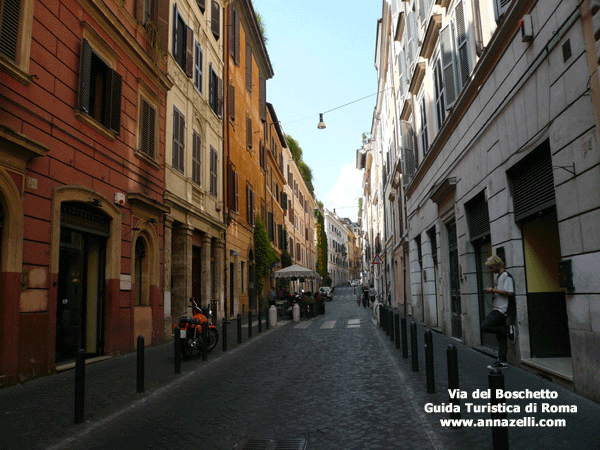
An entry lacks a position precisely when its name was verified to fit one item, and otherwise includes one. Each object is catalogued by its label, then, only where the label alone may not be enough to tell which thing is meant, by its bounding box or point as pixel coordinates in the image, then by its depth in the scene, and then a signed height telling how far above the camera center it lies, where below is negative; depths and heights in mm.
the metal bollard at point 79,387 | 5531 -1037
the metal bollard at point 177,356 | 8469 -1132
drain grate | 4613 -1458
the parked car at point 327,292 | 48462 -572
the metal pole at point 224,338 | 11733 -1152
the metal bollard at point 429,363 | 6332 -1001
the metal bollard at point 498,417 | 3555 -952
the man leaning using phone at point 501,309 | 7523 -392
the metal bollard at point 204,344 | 10289 -1120
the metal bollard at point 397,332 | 11391 -1064
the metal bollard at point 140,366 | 7094 -1073
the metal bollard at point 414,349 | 8297 -1063
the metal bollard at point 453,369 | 4902 -837
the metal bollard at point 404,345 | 9945 -1187
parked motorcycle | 10336 -937
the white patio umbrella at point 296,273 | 26188 +737
